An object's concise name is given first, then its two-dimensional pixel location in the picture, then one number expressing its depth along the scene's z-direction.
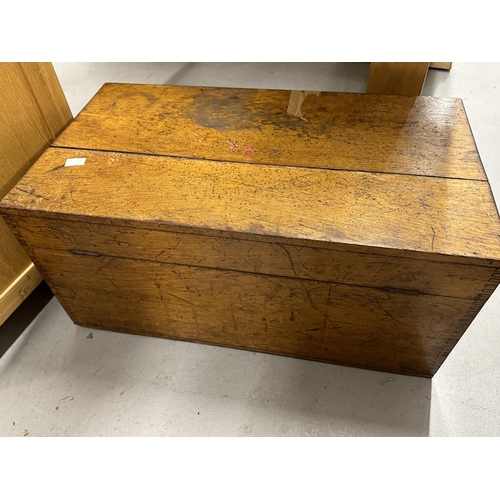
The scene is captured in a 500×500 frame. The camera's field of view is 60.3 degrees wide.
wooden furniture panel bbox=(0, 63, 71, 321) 1.20
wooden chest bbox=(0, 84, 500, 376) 0.95
